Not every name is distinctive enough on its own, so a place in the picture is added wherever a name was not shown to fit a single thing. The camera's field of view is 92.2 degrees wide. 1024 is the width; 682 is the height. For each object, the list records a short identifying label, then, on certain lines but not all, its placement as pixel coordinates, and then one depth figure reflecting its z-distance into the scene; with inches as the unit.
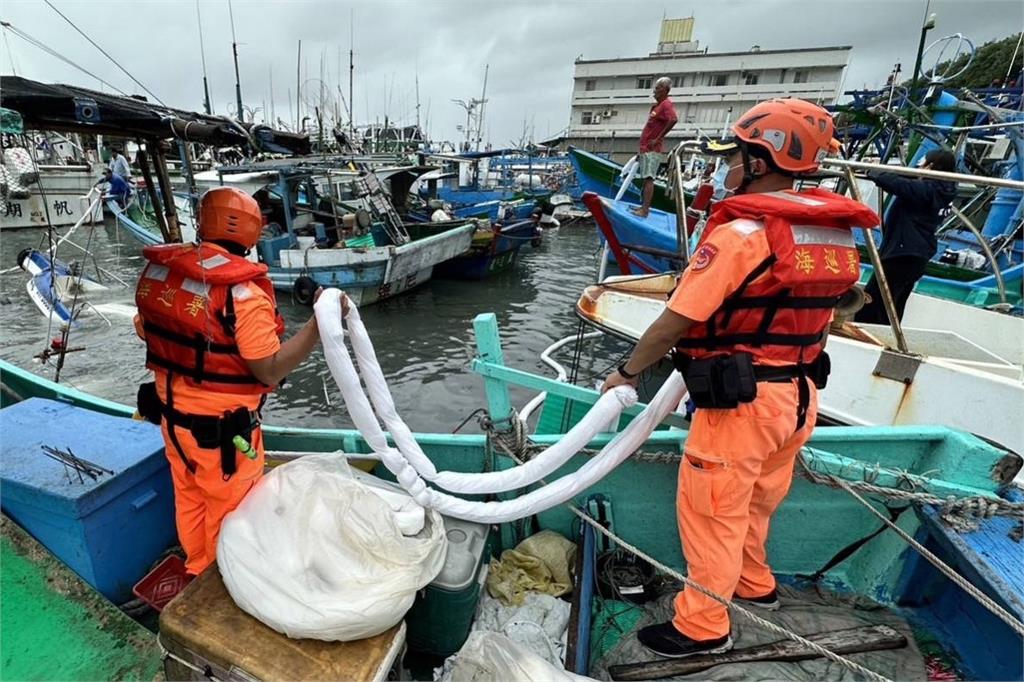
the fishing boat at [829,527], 86.3
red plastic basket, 96.1
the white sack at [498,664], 67.1
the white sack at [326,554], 68.6
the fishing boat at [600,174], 608.1
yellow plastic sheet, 103.9
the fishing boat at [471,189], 732.7
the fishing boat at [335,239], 396.2
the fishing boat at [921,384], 130.1
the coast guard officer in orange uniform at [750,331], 74.5
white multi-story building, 1625.2
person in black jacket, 184.1
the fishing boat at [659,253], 299.2
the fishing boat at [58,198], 698.8
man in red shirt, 317.4
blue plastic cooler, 87.8
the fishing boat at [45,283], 356.9
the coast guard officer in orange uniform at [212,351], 81.7
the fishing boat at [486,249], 513.0
